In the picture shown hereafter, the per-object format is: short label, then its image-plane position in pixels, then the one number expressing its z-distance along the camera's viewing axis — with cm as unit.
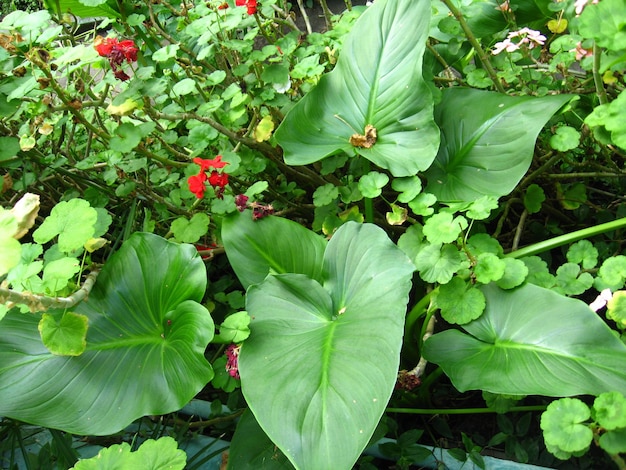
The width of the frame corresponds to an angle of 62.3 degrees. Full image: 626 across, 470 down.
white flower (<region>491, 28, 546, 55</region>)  105
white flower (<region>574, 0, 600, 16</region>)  80
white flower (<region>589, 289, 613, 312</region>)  79
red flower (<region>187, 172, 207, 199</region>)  102
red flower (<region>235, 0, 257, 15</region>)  109
